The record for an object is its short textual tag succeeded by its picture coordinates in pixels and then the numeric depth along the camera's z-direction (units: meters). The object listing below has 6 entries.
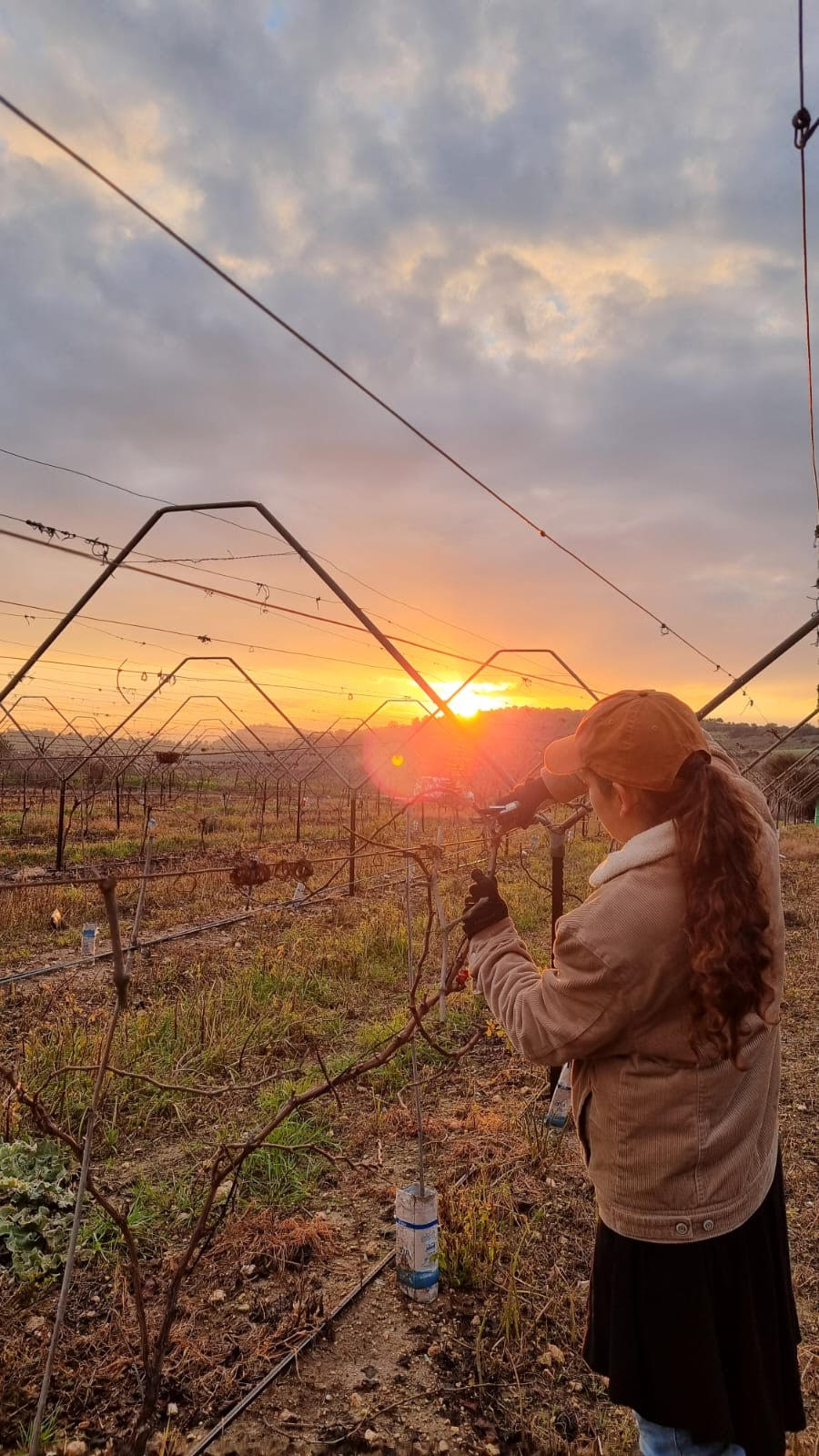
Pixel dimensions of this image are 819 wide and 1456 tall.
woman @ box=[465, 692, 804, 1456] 1.31
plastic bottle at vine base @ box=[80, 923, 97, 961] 7.59
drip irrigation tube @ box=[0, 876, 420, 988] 6.80
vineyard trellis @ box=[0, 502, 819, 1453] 1.70
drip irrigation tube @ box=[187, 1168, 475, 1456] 2.18
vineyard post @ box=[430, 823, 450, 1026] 2.52
